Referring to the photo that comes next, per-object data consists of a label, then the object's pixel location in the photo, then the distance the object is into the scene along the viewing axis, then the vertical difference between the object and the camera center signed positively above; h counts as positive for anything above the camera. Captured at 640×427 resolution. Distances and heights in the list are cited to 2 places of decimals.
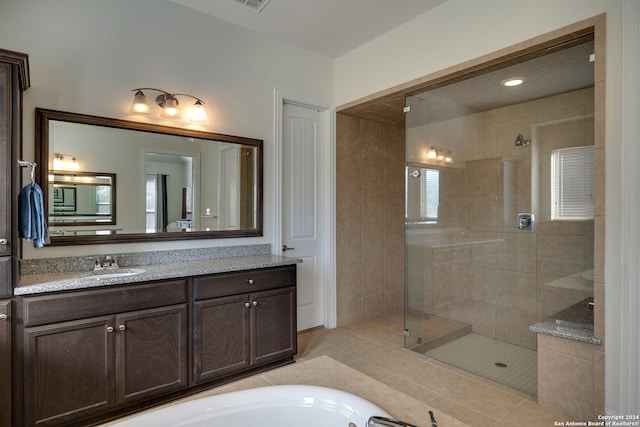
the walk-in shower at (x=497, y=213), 2.71 -0.01
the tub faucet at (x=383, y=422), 1.20 -0.72
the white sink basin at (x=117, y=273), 2.11 -0.39
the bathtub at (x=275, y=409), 1.40 -0.81
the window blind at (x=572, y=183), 2.47 +0.22
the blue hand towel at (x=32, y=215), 1.89 -0.01
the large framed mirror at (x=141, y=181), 2.32 +0.24
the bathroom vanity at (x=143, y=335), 1.85 -0.76
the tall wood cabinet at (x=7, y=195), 1.75 +0.09
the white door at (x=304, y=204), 3.51 +0.08
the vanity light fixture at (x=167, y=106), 2.56 +0.80
